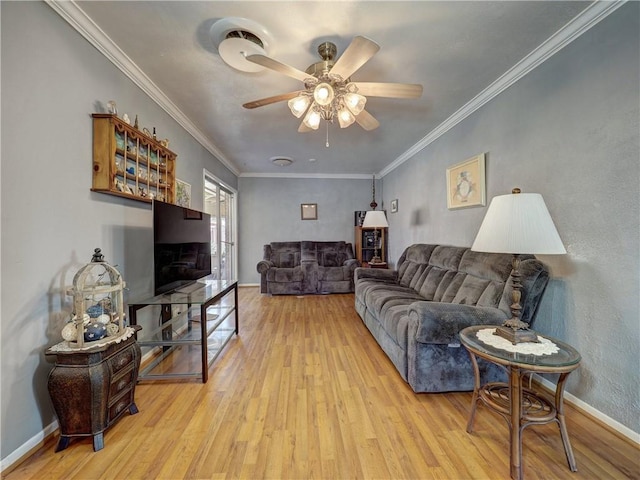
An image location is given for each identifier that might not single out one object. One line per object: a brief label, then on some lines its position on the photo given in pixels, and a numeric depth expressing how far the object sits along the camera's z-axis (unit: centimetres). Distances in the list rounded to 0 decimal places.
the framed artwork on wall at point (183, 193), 304
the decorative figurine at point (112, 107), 188
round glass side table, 125
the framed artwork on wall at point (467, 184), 275
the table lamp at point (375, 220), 474
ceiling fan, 158
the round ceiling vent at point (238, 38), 171
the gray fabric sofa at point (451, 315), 187
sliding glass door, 459
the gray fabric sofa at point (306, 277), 516
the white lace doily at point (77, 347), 140
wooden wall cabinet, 185
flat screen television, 211
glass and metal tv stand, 212
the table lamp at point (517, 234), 136
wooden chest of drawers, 139
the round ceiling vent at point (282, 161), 468
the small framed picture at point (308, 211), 614
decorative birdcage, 142
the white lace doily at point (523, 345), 135
